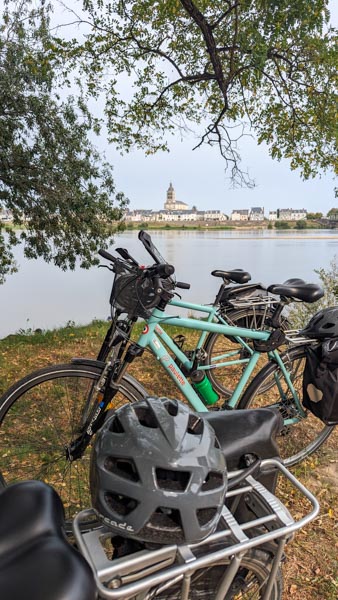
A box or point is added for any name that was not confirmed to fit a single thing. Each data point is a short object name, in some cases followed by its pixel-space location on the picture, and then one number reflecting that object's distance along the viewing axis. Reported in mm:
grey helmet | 992
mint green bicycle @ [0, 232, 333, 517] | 2109
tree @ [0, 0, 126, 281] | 4793
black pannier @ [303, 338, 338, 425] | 2262
